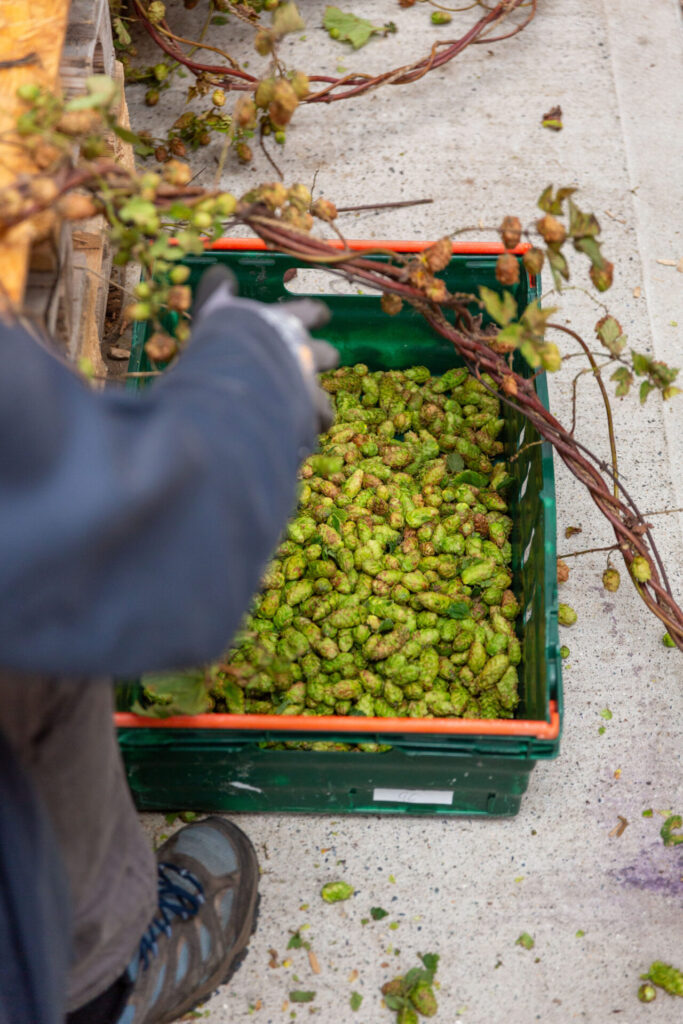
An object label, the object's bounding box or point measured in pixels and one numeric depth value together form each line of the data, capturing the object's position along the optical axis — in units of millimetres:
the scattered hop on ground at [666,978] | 1710
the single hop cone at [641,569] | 1764
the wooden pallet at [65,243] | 1125
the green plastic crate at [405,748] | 1581
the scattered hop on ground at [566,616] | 2117
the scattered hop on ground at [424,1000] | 1687
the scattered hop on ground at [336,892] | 1812
